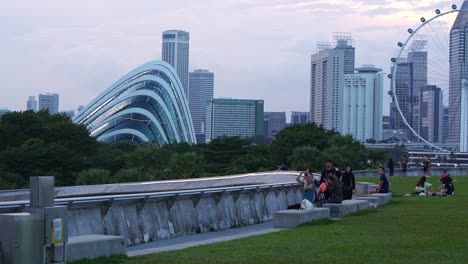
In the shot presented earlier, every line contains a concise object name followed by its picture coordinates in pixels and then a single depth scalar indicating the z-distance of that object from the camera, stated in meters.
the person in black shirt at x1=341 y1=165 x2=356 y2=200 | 24.34
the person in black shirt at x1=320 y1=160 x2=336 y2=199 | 21.84
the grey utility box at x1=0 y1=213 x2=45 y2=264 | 9.90
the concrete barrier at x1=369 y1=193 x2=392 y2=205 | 25.81
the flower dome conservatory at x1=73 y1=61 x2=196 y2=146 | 113.00
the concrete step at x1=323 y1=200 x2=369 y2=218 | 20.38
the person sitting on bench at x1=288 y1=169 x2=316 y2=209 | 21.67
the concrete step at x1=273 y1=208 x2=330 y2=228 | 17.66
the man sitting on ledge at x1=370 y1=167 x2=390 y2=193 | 28.11
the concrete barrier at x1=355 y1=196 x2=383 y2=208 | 24.38
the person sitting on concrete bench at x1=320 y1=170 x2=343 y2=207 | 21.28
